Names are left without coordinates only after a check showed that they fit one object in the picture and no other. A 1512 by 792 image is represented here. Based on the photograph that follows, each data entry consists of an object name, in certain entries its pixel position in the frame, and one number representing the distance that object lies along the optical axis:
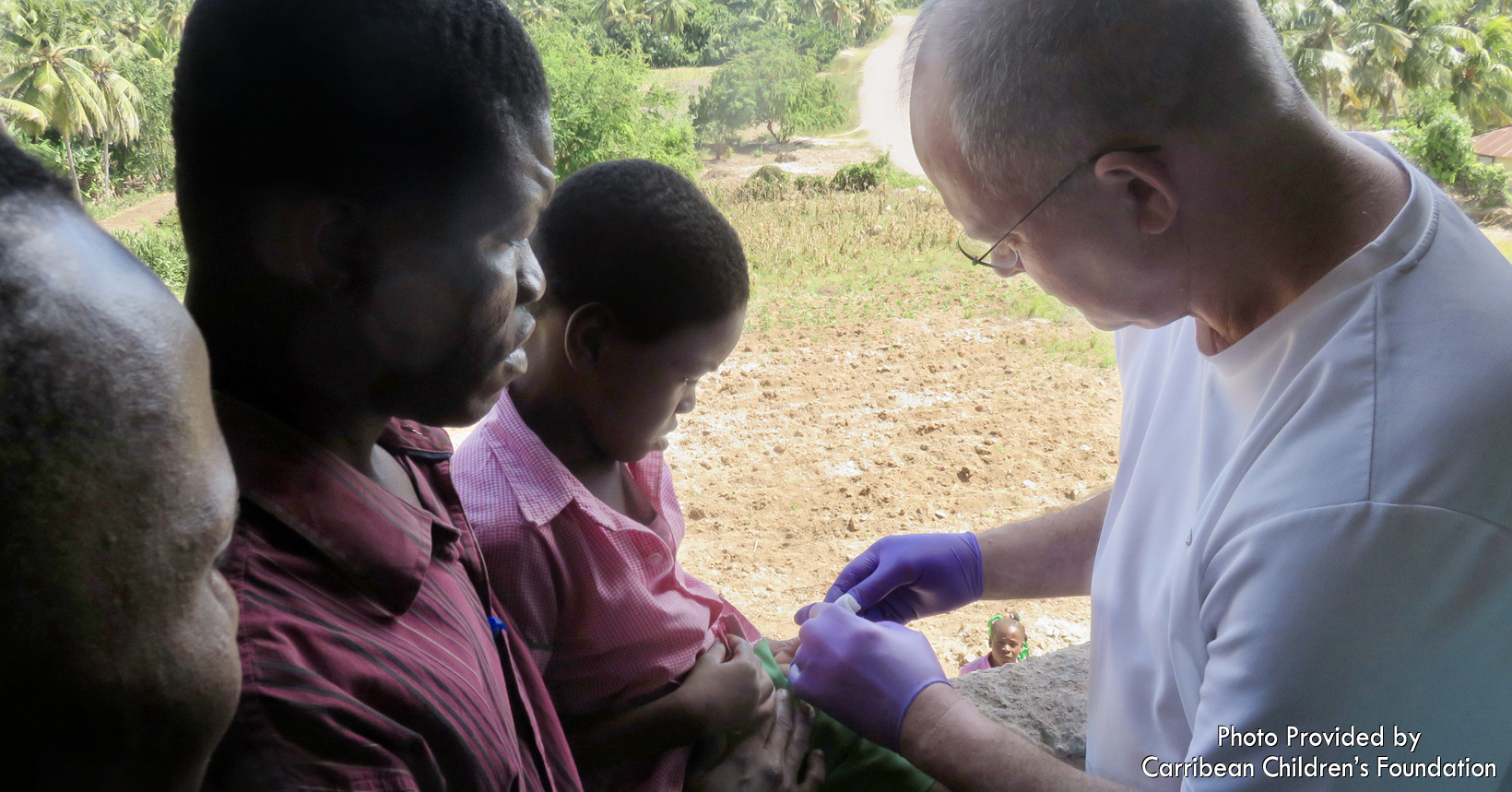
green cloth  1.44
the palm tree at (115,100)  13.79
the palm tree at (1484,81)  16.08
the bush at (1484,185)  12.44
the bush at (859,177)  11.80
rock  1.62
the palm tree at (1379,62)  19.58
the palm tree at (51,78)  12.95
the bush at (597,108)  9.04
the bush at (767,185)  10.56
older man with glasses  0.92
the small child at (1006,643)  3.29
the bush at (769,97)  12.93
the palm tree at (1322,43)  19.38
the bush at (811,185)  11.17
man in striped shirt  0.62
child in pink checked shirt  1.15
